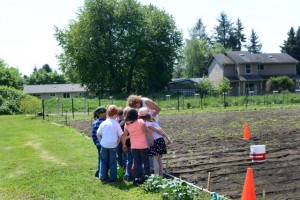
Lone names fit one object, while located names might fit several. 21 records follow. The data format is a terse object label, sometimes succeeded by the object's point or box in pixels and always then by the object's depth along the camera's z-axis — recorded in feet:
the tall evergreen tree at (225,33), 331.36
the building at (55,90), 251.07
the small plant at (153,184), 25.48
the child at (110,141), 28.99
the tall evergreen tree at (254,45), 344.78
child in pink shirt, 27.89
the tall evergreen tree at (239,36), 329.93
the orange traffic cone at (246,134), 49.48
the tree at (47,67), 445.78
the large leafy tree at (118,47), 190.70
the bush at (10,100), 125.29
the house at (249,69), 192.65
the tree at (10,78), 178.91
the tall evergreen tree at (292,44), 262.06
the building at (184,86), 209.08
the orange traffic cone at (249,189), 21.44
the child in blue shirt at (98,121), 30.74
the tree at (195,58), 283.38
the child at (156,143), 28.55
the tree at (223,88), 169.37
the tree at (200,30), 338.79
